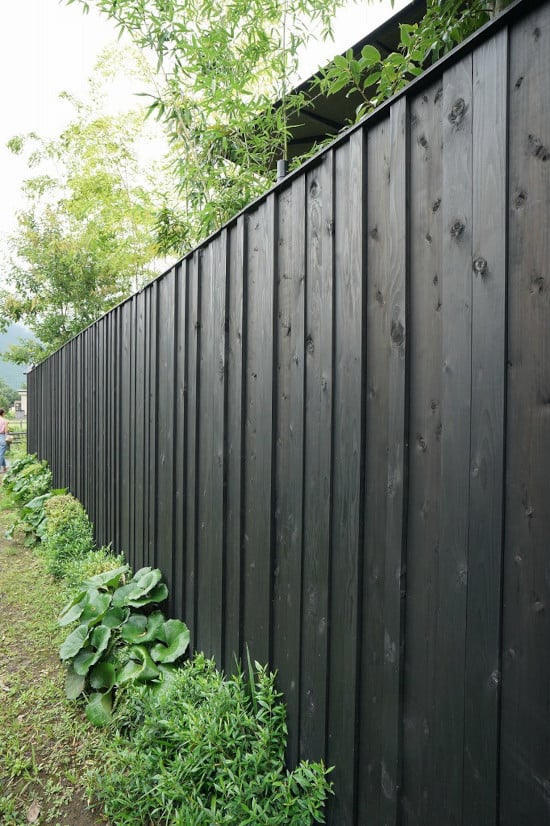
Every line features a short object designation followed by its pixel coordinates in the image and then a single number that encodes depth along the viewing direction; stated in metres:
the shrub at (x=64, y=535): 4.44
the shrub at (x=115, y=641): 2.50
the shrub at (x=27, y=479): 7.11
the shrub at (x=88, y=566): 3.71
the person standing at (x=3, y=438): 11.55
